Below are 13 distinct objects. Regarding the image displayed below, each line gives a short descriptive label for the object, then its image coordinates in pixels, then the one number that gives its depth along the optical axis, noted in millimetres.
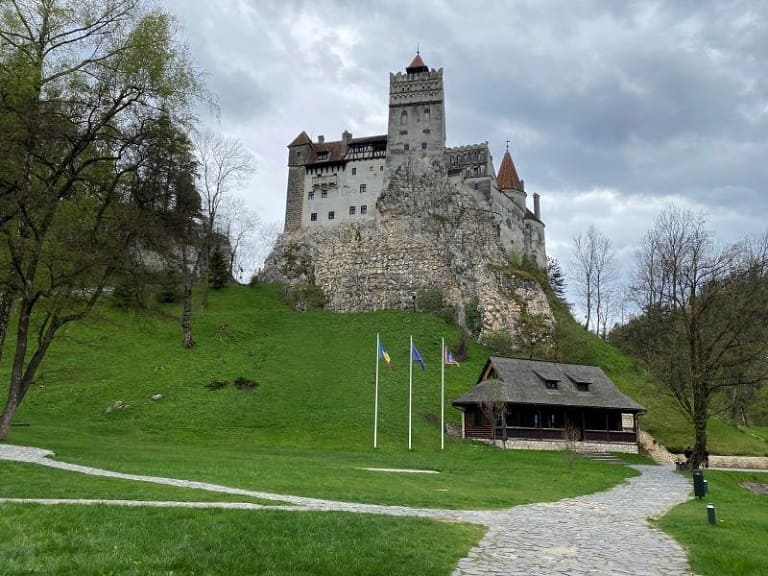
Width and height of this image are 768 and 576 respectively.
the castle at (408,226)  66188
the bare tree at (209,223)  51391
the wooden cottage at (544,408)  38250
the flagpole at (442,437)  34875
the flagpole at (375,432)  33969
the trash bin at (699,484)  18312
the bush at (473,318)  62316
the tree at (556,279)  82188
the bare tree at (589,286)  75188
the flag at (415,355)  36619
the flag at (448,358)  37400
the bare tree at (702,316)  29031
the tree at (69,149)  21141
